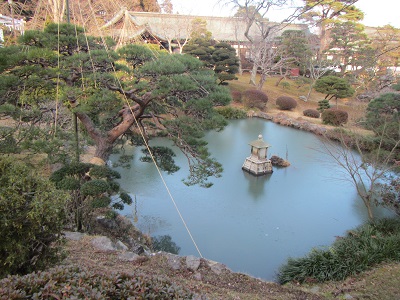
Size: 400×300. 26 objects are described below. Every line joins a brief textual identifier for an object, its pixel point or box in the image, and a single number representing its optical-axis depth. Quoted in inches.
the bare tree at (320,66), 564.4
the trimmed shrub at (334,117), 458.6
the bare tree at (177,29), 639.1
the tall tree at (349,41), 563.7
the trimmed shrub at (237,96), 546.3
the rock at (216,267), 128.3
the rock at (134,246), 153.8
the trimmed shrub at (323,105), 516.1
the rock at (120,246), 145.8
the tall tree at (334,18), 557.9
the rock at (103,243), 133.3
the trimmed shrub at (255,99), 529.3
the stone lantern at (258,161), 278.2
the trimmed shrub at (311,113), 509.0
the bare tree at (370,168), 195.8
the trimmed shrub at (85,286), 51.7
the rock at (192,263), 127.8
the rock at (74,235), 138.7
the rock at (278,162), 309.3
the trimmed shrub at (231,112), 484.0
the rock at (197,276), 119.8
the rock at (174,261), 127.6
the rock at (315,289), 127.9
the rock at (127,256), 125.8
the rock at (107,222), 181.8
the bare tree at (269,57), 563.2
